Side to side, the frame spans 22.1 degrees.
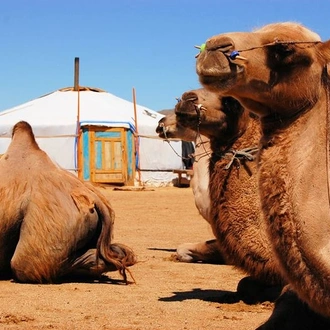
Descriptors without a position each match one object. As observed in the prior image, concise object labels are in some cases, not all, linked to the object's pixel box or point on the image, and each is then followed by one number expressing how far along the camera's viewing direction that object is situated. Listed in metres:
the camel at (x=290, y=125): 3.12
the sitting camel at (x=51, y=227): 5.74
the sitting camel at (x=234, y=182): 4.92
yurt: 25.03
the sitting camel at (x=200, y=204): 7.17
